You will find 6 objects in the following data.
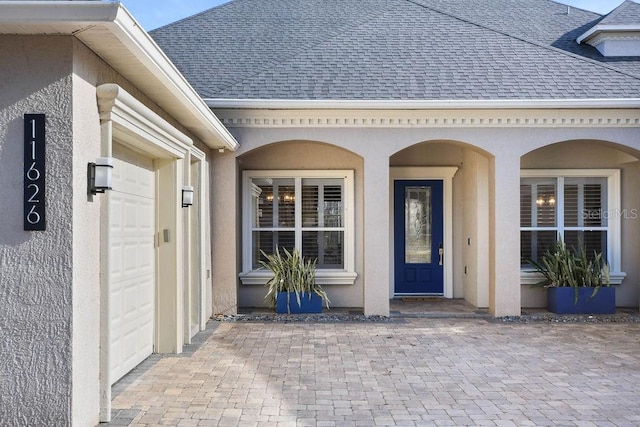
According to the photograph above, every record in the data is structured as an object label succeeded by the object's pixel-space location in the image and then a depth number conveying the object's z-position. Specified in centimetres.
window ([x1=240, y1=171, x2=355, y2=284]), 964
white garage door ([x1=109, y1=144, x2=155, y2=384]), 511
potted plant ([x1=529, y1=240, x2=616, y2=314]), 895
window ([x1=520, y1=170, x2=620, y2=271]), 970
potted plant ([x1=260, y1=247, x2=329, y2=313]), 891
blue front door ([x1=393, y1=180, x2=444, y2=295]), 1051
